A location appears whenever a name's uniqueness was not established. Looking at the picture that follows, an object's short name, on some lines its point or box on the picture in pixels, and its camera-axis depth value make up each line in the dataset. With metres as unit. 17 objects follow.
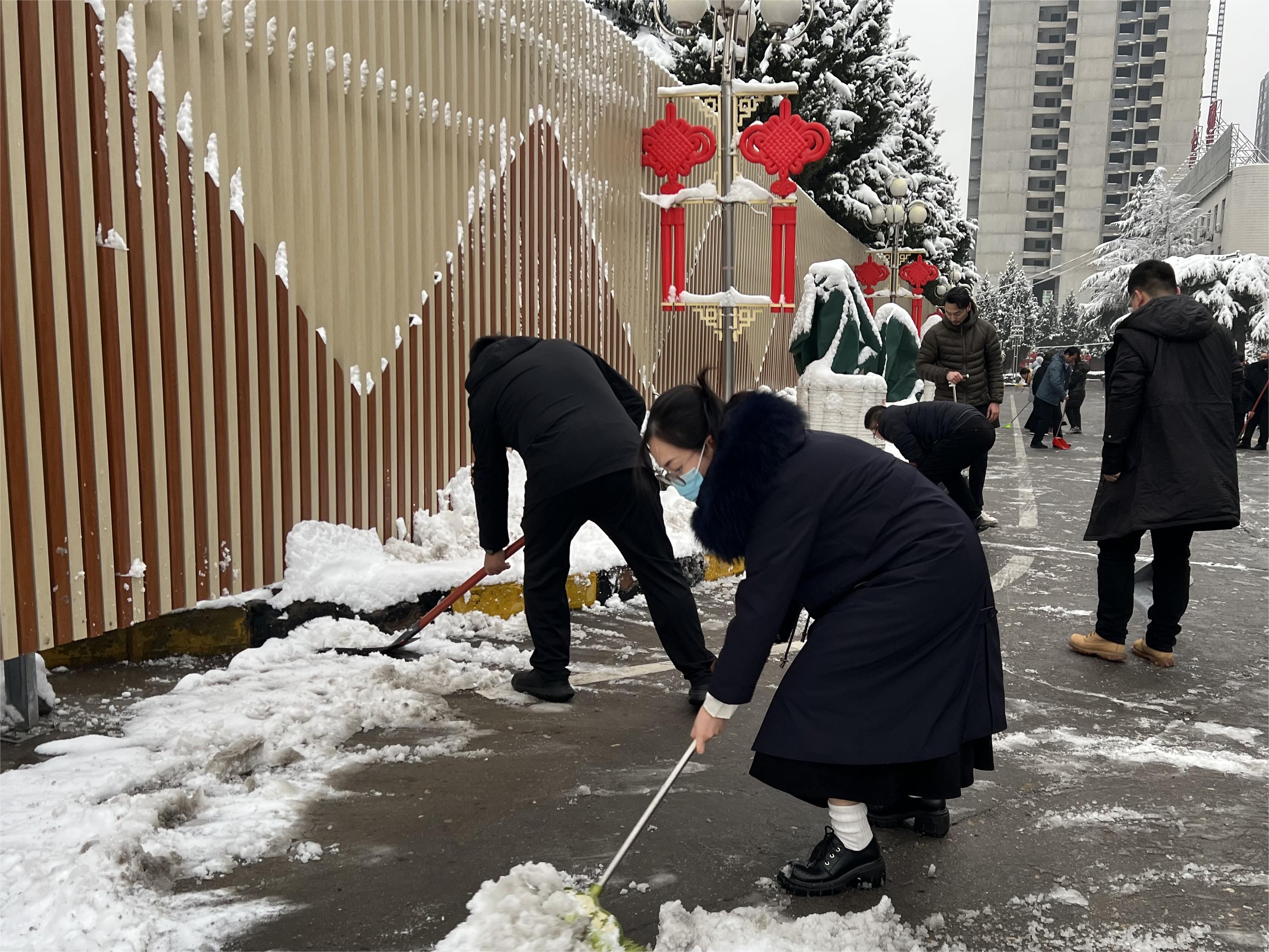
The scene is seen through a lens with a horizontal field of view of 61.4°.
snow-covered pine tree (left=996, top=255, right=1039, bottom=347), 75.25
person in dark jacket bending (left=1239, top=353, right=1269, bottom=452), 16.89
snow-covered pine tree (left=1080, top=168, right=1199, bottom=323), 59.28
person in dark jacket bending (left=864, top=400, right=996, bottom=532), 6.80
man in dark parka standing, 4.94
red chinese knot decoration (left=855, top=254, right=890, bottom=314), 23.27
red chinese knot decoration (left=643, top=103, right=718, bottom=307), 9.31
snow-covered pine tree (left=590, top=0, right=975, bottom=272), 22.06
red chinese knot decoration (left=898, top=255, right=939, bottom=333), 24.84
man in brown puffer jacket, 8.80
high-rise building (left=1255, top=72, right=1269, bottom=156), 79.31
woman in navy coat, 2.70
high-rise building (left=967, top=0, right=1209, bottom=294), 100.06
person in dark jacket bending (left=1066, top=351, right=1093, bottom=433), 18.77
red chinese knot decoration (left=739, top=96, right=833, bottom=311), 9.59
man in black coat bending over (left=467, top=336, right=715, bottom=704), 4.21
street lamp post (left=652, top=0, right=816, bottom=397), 8.75
